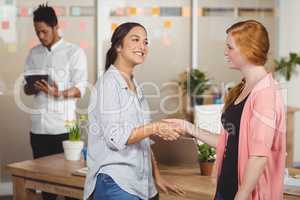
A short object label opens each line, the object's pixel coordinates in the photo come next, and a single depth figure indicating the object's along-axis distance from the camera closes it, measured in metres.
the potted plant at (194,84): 5.44
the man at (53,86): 3.72
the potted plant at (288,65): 5.71
